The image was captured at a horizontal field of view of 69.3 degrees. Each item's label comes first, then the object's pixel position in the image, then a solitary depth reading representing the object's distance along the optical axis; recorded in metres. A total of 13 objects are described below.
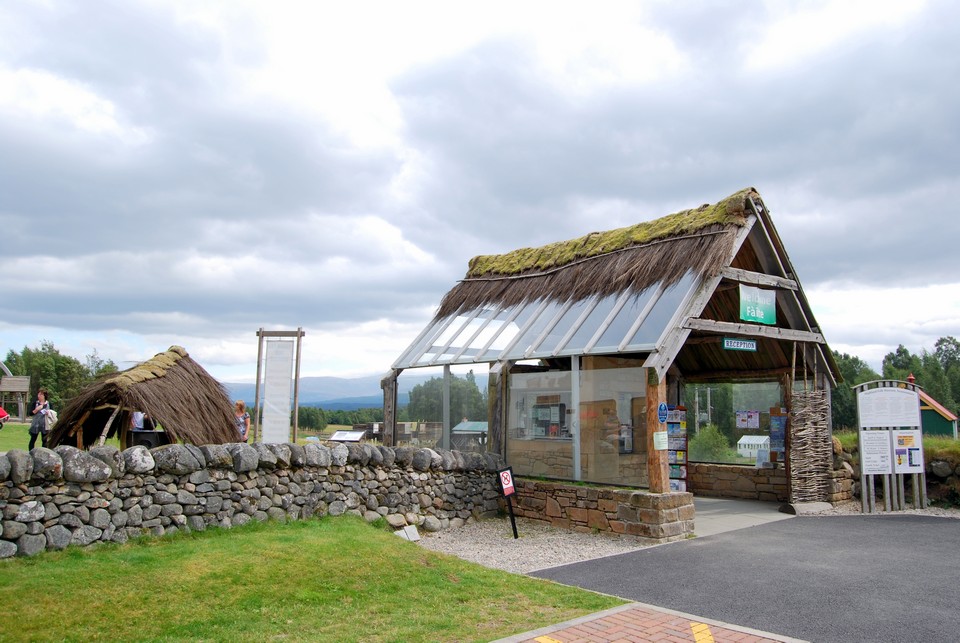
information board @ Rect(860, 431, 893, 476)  12.50
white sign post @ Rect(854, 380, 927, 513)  12.52
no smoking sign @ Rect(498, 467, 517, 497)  10.62
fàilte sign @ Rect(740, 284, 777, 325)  11.72
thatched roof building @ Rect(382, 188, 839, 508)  10.73
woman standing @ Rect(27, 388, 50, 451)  12.45
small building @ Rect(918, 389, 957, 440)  21.30
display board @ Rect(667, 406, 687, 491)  12.12
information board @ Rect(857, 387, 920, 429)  12.63
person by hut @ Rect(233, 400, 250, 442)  12.38
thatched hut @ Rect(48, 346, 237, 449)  10.36
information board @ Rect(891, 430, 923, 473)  12.63
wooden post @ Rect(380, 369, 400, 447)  14.41
